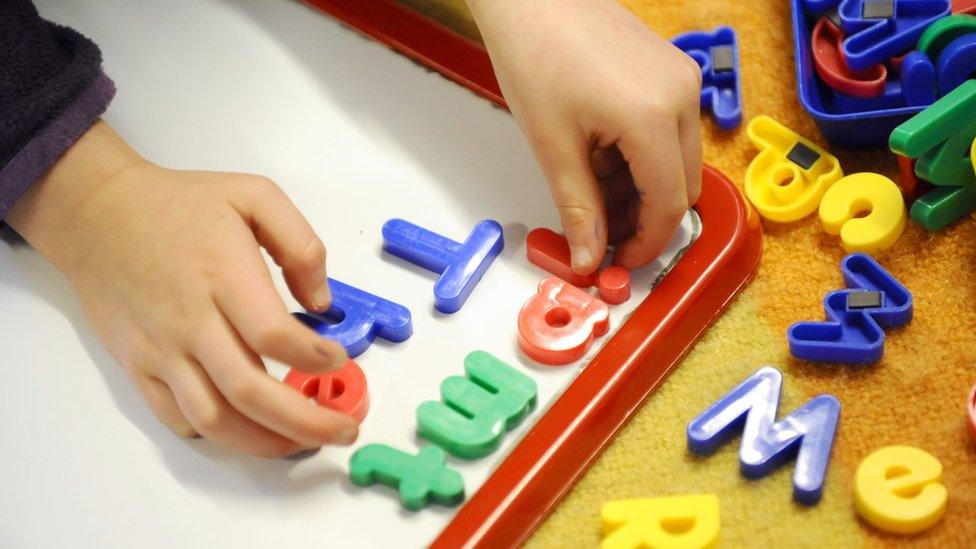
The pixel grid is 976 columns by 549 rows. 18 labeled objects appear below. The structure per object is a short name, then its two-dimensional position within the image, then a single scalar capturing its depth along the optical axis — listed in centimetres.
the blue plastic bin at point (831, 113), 78
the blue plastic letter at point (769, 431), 72
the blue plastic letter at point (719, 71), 82
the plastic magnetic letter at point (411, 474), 72
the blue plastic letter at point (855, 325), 75
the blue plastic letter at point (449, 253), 77
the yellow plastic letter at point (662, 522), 71
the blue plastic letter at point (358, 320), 76
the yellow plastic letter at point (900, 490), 71
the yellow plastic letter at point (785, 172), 79
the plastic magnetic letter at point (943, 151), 75
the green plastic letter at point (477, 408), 73
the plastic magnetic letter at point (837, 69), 80
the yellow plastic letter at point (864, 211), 77
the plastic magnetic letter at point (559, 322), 75
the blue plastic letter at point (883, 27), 80
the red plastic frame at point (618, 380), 73
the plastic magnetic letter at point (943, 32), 78
